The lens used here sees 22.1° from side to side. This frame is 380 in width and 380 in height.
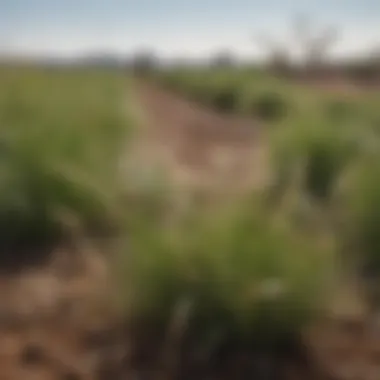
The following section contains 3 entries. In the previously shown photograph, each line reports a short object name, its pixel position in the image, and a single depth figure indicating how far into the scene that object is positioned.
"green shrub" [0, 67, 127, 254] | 2.92
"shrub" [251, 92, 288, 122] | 9.80
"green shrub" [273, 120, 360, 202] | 3.59
